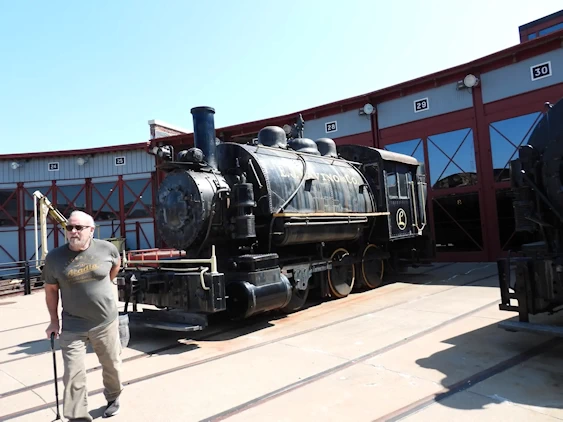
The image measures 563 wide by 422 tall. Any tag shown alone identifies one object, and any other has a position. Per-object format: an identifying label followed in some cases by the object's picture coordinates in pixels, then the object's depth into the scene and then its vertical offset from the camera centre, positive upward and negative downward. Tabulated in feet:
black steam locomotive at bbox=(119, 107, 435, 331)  20.76 +0.33
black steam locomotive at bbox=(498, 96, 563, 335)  15.39 -0.26
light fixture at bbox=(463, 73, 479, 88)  42.75 +13.72
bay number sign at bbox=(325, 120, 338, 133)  54.39 +12.94
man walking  10.80 -1.44
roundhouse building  40.57 +10.03
